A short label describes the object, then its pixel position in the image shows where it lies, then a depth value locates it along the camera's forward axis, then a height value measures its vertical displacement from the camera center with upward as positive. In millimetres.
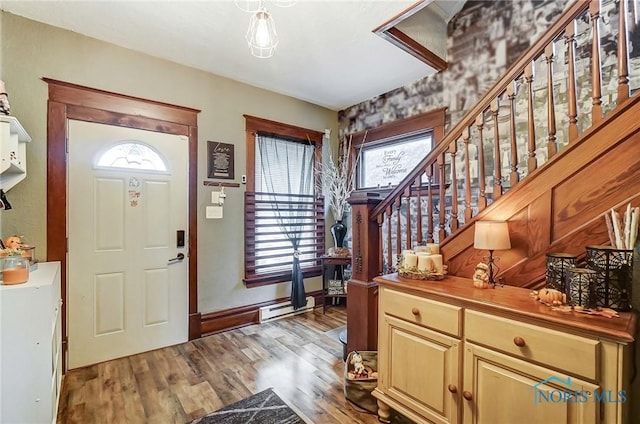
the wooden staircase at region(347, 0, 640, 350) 1445 +160
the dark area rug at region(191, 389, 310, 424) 1941 -1369
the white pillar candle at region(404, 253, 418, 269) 1974 -330
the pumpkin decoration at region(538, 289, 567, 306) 1369 -399
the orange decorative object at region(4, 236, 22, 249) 2038 -221
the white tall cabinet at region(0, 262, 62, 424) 1598 -786
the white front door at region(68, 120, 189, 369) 2635 -289
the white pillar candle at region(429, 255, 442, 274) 1922 -335
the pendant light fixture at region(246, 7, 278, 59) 1769 +1126
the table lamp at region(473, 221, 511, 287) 1665 -138
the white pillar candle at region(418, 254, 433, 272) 1923 -341
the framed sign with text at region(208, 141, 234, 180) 3365 +593
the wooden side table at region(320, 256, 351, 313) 3932 -944
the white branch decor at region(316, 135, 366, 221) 4292 +493
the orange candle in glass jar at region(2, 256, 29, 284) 1700 -345
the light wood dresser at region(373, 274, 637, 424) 1154 -690
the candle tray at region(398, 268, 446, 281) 1908 -414
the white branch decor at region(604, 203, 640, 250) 1318 -73
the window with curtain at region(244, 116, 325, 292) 3693 +64
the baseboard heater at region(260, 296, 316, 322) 3734 -1302
